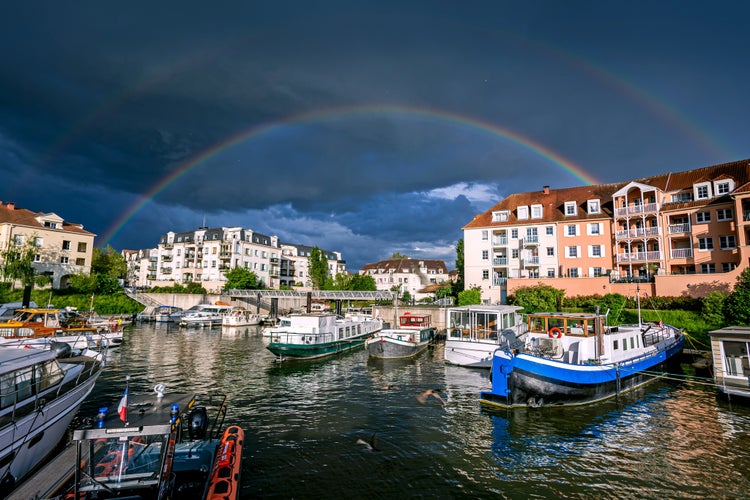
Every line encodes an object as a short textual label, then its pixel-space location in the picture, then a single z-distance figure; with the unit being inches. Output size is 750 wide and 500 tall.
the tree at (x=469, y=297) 2239.4
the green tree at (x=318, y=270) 3801.7
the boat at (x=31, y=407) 443.2
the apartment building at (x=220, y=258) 3875.5
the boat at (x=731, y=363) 818.8
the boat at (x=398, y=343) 1403.8
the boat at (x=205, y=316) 2506.2
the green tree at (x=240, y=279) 3398.1
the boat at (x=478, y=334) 1202.0
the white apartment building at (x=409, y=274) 4859.7
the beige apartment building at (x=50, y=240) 2615.7
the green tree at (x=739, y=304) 1344.7
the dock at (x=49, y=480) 384.6
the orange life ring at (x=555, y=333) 941.2
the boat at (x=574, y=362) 783.7
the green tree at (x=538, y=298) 1921.8
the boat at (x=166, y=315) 2659.9
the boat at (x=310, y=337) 1352.1
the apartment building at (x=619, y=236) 1780.8
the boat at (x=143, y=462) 312.2
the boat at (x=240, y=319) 2426.2
